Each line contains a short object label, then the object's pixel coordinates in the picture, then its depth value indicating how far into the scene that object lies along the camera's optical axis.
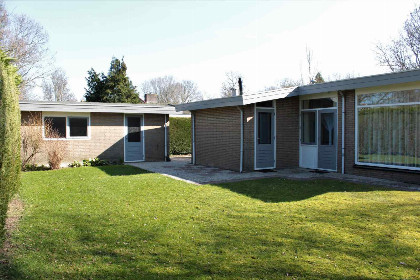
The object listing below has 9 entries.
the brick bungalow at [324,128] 9.90
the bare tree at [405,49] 24.78
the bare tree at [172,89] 50.44
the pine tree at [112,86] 31.98
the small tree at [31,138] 13.95
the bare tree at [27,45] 26.12
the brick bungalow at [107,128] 15.23
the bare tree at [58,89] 44.34
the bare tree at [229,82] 41.66
